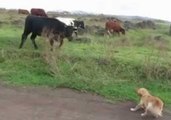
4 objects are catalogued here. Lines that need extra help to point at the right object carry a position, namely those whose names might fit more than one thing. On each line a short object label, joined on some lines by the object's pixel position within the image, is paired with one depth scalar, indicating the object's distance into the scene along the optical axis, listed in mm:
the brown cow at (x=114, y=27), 22703
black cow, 15070
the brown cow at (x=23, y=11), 38447
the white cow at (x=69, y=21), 20266
